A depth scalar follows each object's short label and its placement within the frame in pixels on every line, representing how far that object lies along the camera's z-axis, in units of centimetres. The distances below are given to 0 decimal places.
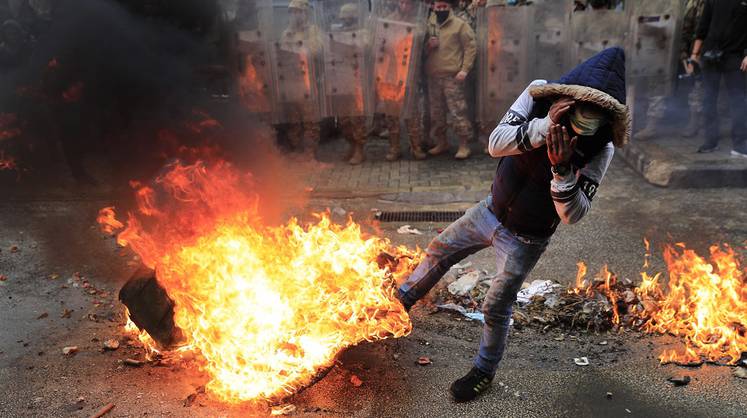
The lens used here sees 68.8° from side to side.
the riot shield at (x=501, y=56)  841
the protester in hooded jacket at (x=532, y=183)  271
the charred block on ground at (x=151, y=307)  379
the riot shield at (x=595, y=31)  850
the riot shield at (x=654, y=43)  828
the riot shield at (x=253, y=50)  835
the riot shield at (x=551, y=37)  859
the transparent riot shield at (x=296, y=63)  841
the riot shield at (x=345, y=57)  837
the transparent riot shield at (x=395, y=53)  822
